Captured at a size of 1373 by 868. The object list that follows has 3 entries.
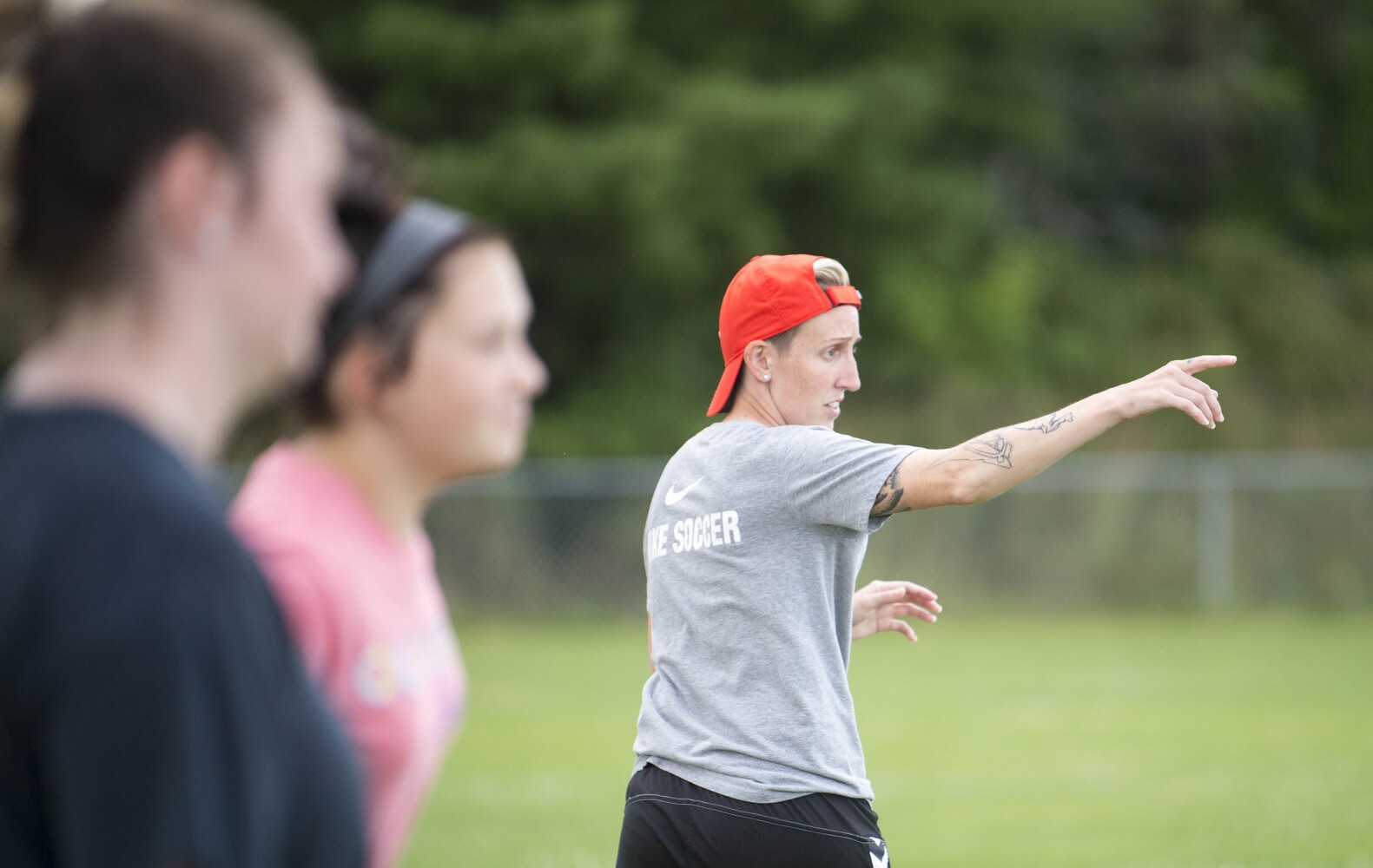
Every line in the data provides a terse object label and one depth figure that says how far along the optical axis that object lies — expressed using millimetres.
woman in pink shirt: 8709
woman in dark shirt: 6588
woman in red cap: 9662
